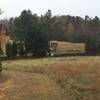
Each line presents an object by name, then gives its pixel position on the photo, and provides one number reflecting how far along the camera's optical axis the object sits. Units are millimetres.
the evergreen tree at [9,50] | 58406
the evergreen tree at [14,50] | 58906
